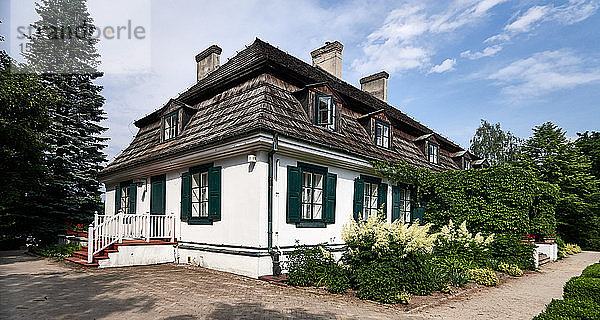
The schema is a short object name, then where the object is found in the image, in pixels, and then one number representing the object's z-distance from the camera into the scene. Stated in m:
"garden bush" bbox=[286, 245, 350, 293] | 8.33
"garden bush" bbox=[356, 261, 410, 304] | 7.37
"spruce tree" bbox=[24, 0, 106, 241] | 18.83
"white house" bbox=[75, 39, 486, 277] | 9.93
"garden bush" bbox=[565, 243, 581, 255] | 21.29
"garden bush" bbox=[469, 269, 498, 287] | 9.92
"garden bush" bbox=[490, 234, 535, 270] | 12.53
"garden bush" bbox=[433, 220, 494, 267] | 11.57
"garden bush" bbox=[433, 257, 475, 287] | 9.29
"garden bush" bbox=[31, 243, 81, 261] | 13.66
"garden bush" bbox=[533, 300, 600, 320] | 4.47
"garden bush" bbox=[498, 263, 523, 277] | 11.76
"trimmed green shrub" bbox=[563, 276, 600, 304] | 5.57
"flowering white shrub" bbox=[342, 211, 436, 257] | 8.16
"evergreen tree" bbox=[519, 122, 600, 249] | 24.25
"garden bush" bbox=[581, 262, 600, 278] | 6.62
